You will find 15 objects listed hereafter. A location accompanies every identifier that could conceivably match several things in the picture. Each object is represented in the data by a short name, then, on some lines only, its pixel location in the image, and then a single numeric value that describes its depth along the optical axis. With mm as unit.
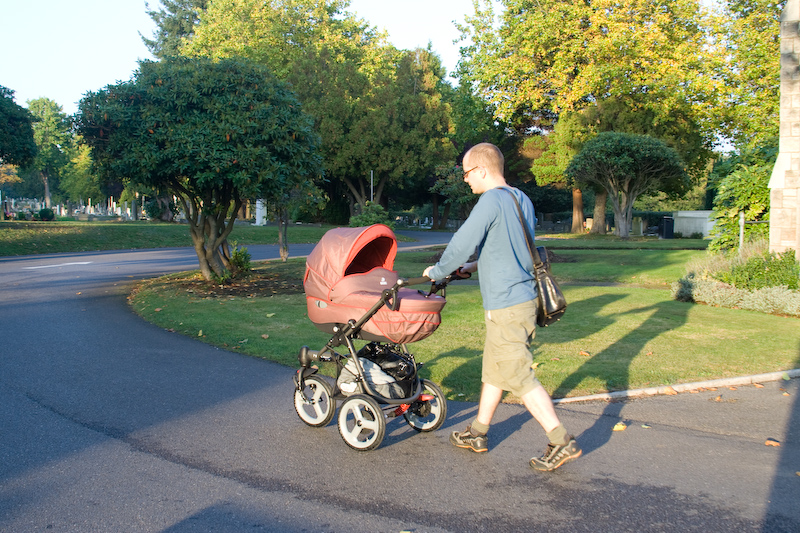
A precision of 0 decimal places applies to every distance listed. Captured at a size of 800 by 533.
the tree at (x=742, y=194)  14087
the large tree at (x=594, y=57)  34812
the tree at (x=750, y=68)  32781
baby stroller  4598
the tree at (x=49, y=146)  65688
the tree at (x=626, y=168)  33188
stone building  12125
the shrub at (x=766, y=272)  11539
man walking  4188
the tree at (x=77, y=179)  63603
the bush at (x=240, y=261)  15648
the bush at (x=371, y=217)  22375
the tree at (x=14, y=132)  31062
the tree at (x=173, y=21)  64250
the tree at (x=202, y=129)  12555
